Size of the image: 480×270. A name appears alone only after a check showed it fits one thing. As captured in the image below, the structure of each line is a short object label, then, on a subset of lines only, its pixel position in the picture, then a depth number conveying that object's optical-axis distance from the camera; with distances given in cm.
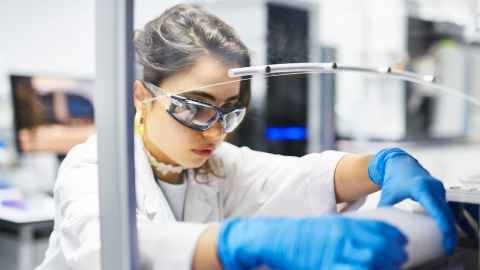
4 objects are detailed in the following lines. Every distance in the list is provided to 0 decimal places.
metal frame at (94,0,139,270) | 77
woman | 78
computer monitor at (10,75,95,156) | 236
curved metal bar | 89
